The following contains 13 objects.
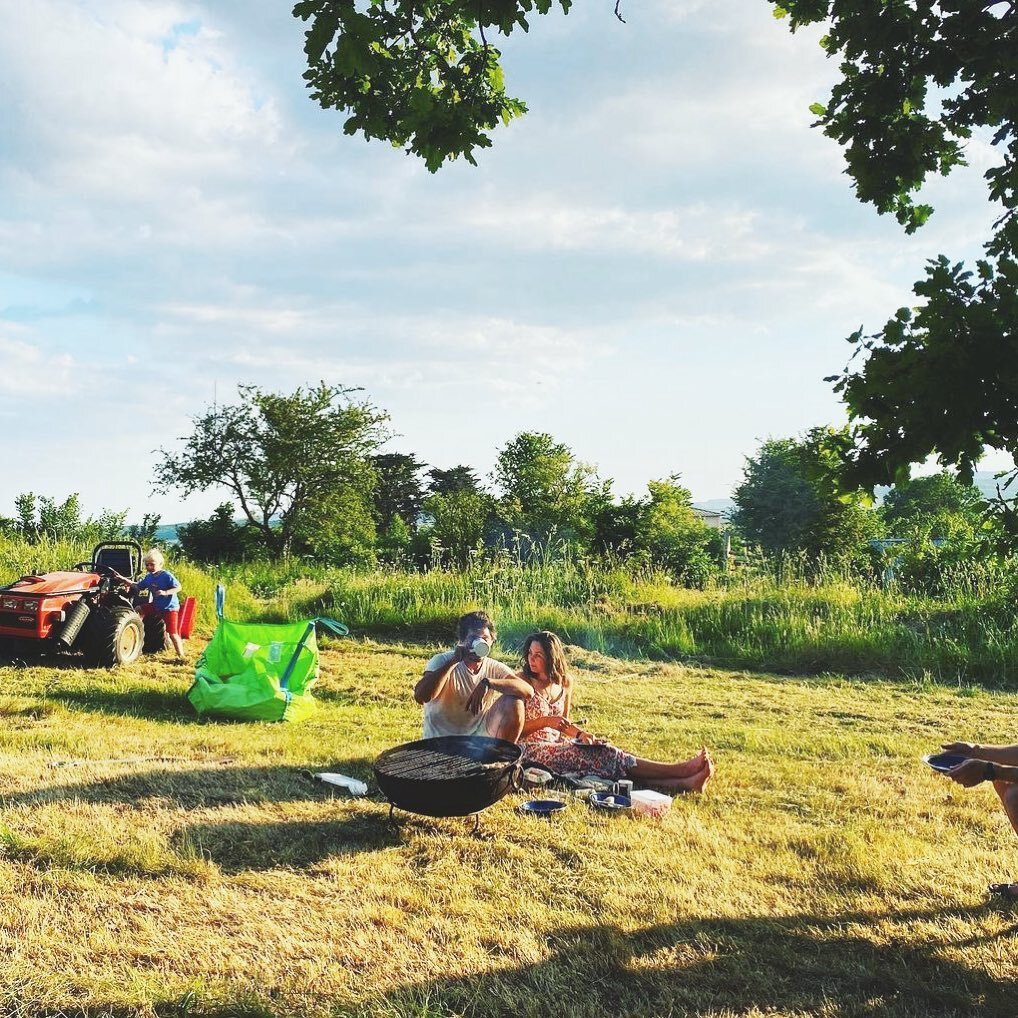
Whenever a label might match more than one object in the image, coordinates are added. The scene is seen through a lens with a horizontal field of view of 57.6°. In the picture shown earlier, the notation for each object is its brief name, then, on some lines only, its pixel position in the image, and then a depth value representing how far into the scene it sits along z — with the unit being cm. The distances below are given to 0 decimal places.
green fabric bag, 665
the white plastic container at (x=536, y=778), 487
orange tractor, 823
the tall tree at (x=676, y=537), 1708
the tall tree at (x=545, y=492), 2205
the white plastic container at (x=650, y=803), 449
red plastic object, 993
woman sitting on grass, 496
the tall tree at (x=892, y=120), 292
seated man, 452
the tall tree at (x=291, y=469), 2498
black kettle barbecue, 379
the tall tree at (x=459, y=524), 2139
